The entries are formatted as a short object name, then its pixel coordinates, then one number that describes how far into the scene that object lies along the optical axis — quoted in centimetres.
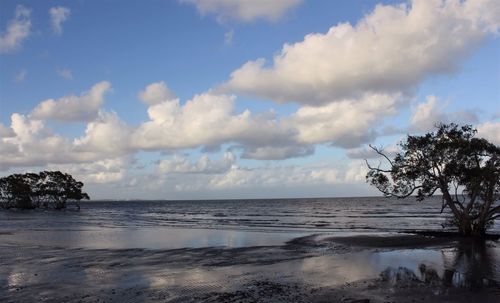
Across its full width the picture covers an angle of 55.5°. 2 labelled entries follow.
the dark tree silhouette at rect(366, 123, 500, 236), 2983
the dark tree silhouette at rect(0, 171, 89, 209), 11834
